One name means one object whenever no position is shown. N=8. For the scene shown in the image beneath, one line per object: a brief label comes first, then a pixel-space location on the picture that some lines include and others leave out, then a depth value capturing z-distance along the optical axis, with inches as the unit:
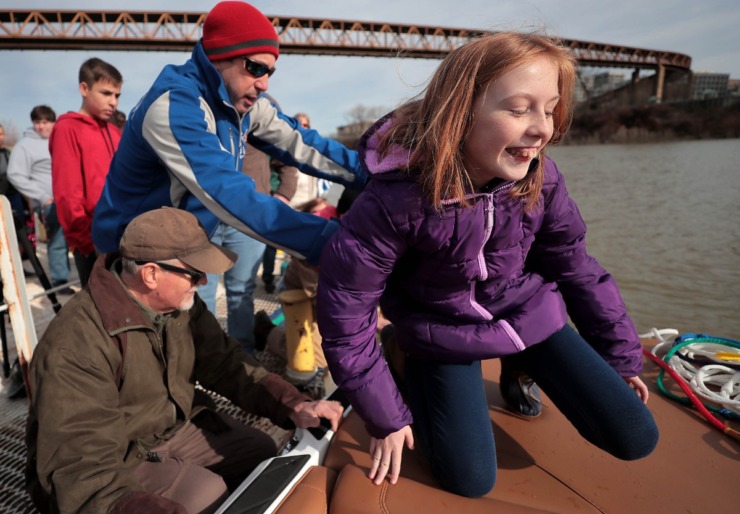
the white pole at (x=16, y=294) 74.2
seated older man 42.7
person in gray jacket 158.6
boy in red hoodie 91.6
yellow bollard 90.3
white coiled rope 56.9
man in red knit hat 53.7
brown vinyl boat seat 42.8
